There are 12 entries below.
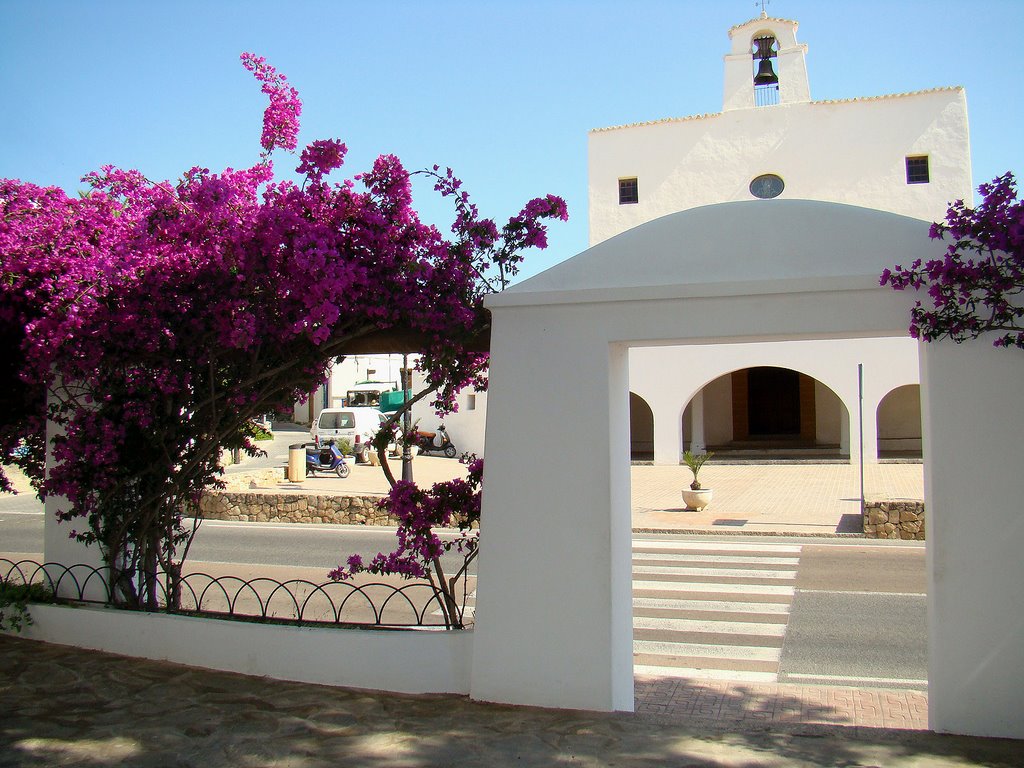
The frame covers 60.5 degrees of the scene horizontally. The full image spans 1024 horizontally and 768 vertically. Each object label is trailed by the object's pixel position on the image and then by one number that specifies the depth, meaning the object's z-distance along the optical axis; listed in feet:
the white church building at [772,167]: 84.74
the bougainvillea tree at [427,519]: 18.20
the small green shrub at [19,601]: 21.43
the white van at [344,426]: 95.14
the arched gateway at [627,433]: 14.82
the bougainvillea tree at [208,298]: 18.19
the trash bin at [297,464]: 69.00
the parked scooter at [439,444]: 100.89
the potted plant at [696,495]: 52.16
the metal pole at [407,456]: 29.43
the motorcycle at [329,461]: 74.69
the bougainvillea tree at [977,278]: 14.16
